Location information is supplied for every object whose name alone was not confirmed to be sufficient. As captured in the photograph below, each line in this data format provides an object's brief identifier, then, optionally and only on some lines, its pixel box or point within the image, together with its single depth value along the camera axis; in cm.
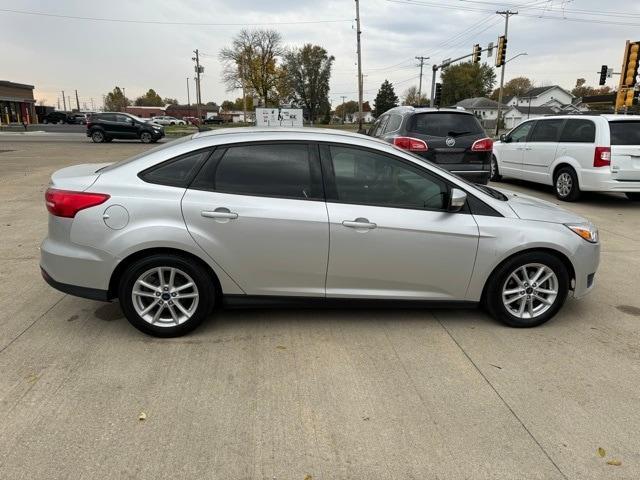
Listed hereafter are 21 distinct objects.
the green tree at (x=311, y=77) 9981
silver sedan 360
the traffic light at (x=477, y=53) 3016
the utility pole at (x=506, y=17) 4509
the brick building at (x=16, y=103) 5606
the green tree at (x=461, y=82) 11200
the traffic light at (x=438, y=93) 3032
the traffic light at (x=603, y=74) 2386
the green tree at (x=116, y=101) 11143
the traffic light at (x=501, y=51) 2827
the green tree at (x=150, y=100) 13649
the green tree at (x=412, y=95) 10756
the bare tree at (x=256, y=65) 6906
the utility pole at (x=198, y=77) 5845
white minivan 895
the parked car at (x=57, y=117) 6569
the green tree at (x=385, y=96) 10096
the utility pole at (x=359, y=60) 3709
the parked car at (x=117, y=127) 2742
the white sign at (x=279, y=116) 2873
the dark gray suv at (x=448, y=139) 821
